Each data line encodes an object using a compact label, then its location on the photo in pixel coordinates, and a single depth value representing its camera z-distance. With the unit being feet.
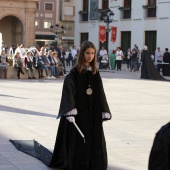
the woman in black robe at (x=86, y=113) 21.44
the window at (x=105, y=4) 165.68
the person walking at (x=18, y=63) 82.28
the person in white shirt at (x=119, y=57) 117.02
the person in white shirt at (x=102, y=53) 120.45
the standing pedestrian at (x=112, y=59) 120.06
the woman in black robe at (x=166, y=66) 103.50
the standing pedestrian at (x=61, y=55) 97.01
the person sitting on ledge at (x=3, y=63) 82.89
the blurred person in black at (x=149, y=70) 91.97
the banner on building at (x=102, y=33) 134.62
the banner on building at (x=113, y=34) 139.44
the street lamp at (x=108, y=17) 123.08
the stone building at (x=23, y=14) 127.34
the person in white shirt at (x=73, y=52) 137.28
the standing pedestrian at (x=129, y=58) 123.03
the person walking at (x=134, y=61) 114.70
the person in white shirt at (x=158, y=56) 114.80
